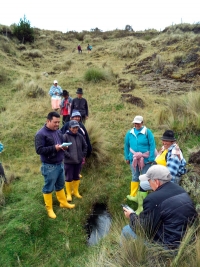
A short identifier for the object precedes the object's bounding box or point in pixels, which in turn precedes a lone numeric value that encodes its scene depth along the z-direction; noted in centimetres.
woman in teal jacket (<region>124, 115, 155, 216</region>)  455
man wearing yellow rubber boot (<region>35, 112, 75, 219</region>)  396
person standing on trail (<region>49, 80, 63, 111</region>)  905
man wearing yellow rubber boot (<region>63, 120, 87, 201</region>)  463
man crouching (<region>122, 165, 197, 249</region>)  261
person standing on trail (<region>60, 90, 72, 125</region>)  745
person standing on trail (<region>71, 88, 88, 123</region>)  706
